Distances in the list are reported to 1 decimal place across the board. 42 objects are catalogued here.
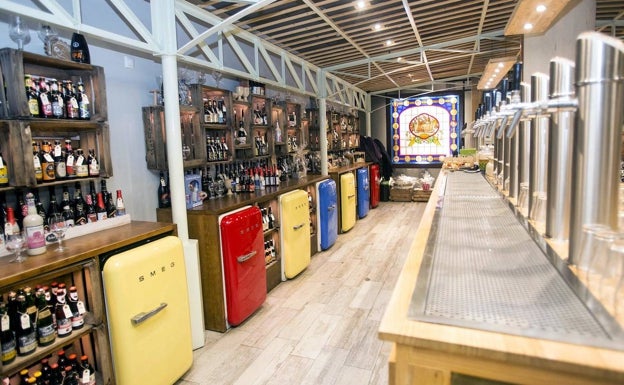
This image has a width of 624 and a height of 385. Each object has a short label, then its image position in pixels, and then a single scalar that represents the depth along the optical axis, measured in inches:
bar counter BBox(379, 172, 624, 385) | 30.4
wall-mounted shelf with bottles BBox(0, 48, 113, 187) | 79.4
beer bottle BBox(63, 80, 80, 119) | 92.7
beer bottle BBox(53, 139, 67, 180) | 92.1
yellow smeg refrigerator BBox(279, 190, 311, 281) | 167.3
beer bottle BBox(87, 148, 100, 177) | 98.7
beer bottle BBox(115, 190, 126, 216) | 108.5
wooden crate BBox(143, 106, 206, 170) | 124.5
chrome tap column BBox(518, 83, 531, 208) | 82.8
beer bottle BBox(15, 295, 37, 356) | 71.2
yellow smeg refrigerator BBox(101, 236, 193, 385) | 82.7
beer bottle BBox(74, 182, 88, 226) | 99.4
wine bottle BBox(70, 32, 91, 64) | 96.3
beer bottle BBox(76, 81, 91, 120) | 95.4
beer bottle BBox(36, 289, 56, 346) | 74.7
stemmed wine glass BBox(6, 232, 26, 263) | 76.4
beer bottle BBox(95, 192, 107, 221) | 103.7
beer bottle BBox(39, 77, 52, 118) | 87.1
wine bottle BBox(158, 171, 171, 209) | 131.6
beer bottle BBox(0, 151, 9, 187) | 80.6
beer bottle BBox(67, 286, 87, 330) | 80.9
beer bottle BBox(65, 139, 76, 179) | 94.7
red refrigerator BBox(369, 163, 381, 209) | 344.2
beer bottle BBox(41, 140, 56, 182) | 88.8
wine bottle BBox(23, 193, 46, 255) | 79.2
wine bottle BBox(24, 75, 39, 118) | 84.4
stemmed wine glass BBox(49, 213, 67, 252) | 85.5
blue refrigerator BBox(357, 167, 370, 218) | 299.3
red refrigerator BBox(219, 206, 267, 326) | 124.8
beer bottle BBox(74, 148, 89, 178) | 95.8
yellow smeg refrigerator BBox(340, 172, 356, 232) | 250.6
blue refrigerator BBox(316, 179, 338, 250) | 210.8
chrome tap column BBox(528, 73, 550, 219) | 71.1
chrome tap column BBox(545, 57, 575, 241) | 51.4
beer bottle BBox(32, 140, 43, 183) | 86.8
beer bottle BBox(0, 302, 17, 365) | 67.9
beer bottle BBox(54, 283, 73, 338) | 78.5
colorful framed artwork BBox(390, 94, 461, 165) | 410.0
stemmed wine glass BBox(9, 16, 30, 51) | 86.7
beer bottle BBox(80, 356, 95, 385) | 82.3
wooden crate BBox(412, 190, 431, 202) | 367.1
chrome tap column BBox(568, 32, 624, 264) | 42.7
